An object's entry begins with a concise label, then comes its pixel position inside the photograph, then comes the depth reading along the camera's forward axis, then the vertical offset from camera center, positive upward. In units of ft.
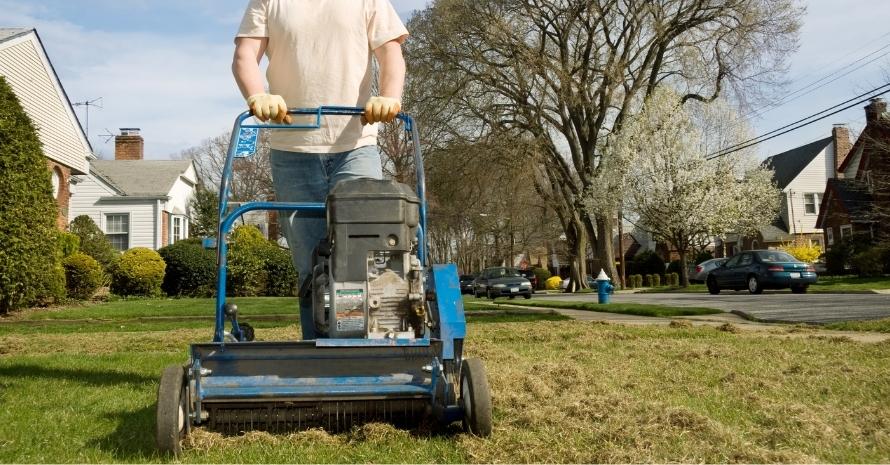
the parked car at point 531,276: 153.58 +2.12
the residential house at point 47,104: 65.16 +18.34
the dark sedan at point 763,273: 67.56 +0.52
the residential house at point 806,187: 163.84 +19.35
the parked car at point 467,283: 132.79 +0.97
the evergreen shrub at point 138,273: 72.08 +2.57
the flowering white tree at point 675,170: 109.70 +16.35
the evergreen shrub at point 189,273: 77.05 +2.63
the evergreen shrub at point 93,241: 72.13 +5.86
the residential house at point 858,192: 97.86 +13.26
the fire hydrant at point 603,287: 58.29 -0.24
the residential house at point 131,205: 97.19 +12.35
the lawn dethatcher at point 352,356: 9.16 -0.78
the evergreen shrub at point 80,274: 60.08 +2.23
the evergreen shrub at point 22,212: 41.29 +5.22
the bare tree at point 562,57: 89.56 +27.94
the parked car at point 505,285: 96.07 +0.35
